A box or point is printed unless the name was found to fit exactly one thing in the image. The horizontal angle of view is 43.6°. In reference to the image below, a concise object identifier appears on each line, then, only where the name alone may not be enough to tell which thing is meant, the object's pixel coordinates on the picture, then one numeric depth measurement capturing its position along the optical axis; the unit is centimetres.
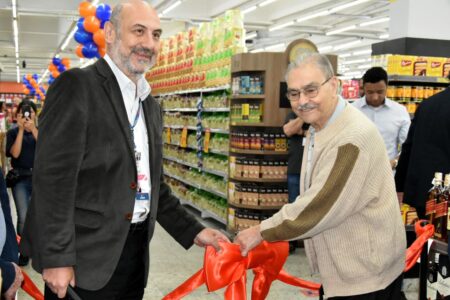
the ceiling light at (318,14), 1537
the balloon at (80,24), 1070
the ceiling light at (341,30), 1792
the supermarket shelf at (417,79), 677
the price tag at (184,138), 974
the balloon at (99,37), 1012
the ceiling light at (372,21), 1574
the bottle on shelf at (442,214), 265
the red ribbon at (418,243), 272
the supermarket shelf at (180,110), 933
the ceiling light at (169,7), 1489
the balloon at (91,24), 1012
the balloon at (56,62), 1944
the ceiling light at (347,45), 2169
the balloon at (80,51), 1129
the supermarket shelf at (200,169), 778
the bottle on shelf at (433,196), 268
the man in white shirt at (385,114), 571
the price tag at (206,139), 841
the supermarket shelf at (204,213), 801
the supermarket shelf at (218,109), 758
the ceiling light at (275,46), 2382
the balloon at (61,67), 1950
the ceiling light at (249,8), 1535
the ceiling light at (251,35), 2203
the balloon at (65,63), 1938
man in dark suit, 198
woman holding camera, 592
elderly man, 210
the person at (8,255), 218
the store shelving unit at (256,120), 678
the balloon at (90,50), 1067
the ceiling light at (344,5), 1348
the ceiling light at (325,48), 2347
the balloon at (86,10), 1042
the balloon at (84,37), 1050
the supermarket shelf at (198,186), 786
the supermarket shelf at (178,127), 935
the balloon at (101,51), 1055
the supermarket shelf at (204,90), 759
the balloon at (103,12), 992
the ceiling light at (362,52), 2301
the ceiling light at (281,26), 1782
